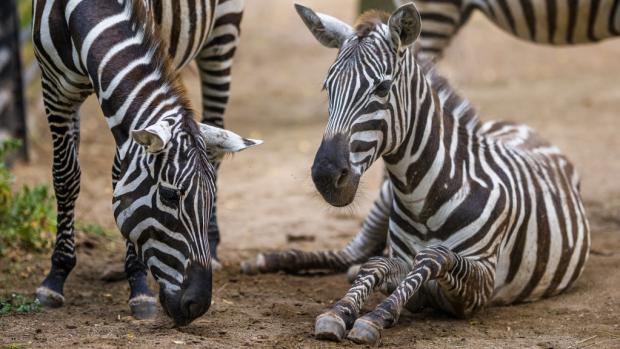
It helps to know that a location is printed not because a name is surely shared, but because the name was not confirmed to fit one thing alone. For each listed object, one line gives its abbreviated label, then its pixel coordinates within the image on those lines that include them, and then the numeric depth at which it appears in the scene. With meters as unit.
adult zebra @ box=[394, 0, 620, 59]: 16.89
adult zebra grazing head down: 10.08
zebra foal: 10.76
